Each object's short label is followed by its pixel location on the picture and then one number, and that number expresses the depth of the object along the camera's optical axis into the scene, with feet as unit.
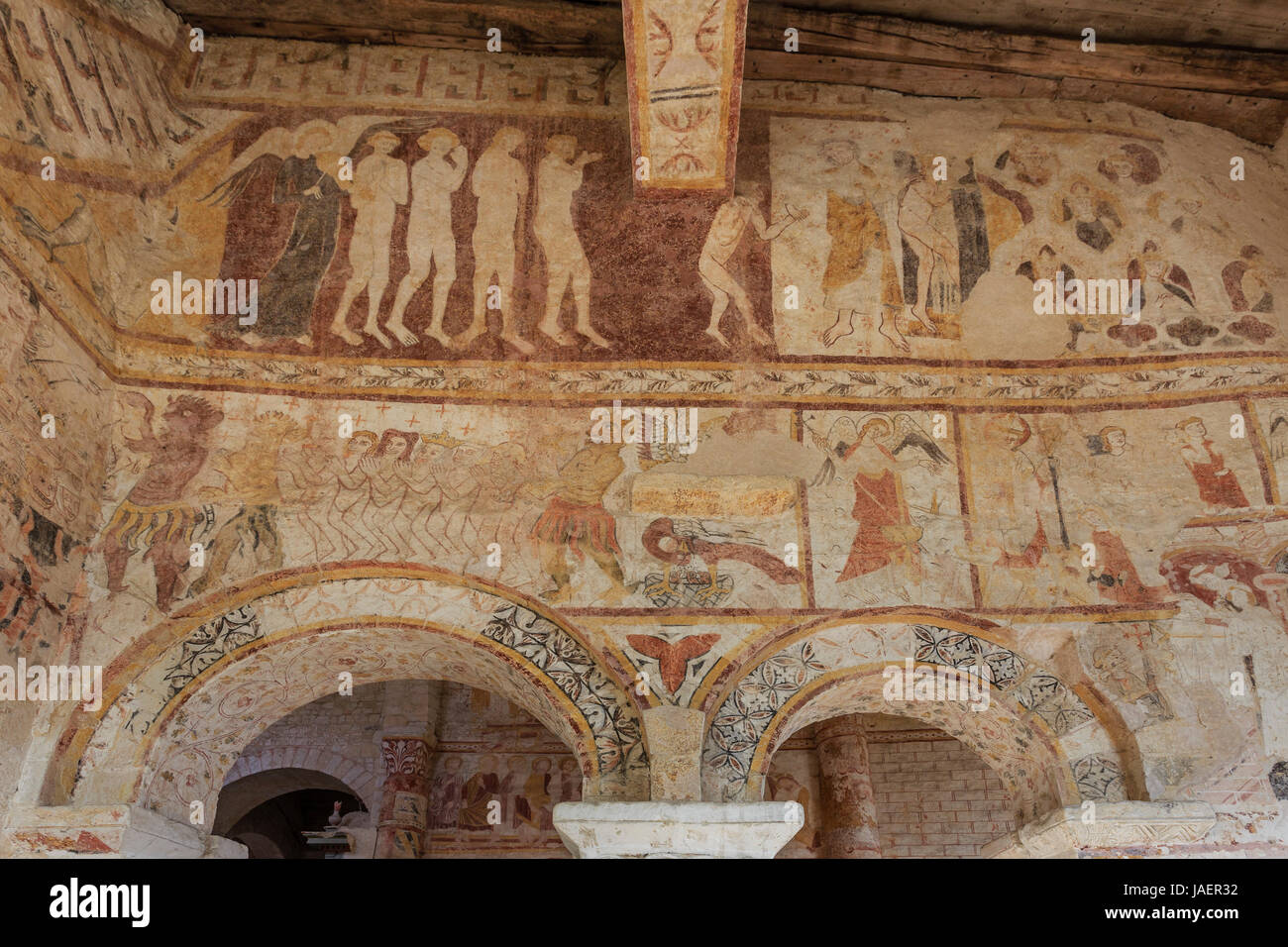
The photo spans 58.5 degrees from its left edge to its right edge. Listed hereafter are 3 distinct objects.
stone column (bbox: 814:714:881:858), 31.63
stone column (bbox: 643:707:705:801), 20.04
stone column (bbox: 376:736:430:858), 31.17
